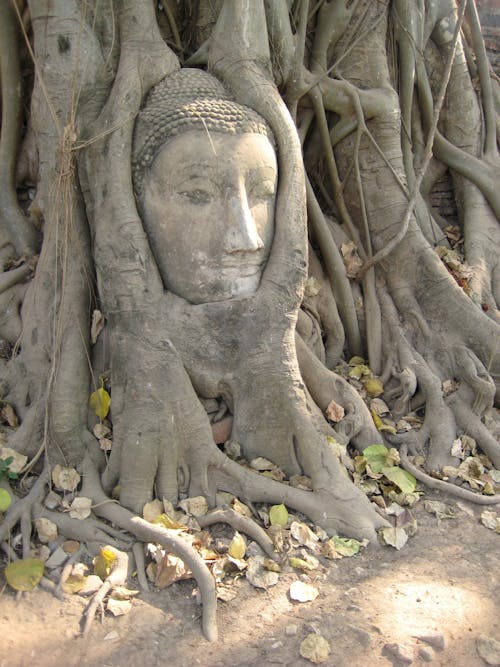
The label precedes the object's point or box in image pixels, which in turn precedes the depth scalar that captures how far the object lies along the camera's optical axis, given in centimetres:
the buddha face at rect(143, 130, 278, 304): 280
